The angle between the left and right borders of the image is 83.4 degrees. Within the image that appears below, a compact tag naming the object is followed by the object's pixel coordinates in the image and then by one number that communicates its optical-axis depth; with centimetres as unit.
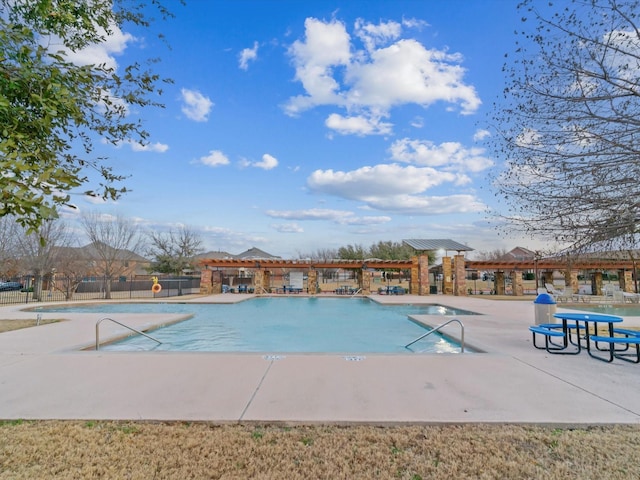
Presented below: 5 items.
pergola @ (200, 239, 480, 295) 2666
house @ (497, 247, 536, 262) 4919
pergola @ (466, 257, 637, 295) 2670
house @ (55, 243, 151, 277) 2392
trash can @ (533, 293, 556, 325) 868
